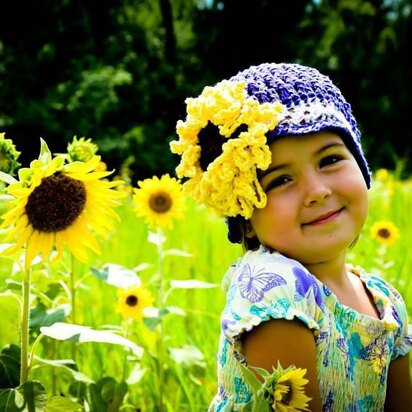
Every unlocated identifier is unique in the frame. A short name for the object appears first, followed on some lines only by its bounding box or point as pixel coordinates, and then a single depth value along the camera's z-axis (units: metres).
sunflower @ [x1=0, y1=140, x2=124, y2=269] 1.25
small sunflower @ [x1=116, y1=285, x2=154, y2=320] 1.96
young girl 1.36
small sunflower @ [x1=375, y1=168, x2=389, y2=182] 3.56
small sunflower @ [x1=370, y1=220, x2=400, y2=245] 2.53
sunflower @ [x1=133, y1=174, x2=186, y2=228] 2.19
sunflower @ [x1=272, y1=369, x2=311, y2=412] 1.15
